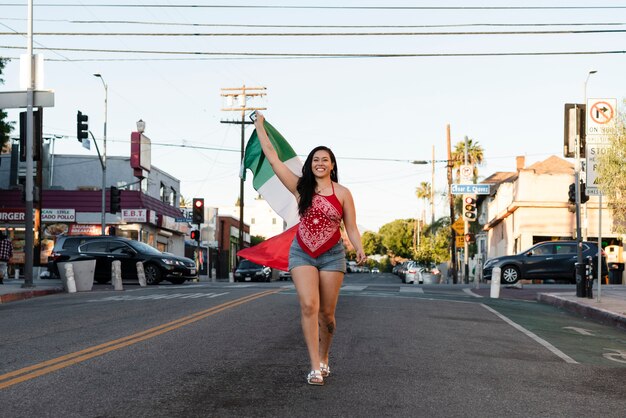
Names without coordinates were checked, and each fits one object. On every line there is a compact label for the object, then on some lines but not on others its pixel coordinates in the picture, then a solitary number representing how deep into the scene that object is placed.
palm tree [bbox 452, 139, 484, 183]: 69.81
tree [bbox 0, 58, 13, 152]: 43.19
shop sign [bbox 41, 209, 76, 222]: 49.62
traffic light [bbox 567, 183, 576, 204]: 20.39
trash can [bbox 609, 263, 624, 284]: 40.43
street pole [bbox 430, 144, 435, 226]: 69.25
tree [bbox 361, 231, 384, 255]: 164.43
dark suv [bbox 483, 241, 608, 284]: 30.89
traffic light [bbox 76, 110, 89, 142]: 34.29
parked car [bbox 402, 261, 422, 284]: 53.38
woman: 6.55
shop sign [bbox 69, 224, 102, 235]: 49.94
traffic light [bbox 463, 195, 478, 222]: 32.44
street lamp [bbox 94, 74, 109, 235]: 40.39
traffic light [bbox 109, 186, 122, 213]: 38.06
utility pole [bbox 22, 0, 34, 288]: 23.02
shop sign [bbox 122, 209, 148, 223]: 48.88
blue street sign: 34.31
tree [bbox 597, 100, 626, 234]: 20.64
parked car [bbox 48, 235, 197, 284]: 28.52
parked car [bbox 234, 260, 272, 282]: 44.03
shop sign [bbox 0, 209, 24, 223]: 49.55
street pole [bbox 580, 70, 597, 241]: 21.93
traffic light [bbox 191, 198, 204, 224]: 38.12
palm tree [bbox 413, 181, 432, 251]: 105.62
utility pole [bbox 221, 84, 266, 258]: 50.91
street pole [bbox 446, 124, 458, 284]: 45.38
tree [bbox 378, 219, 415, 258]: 140.44
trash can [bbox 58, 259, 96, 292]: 23.53
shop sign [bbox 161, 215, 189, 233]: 54.25
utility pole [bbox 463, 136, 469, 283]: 38.00
